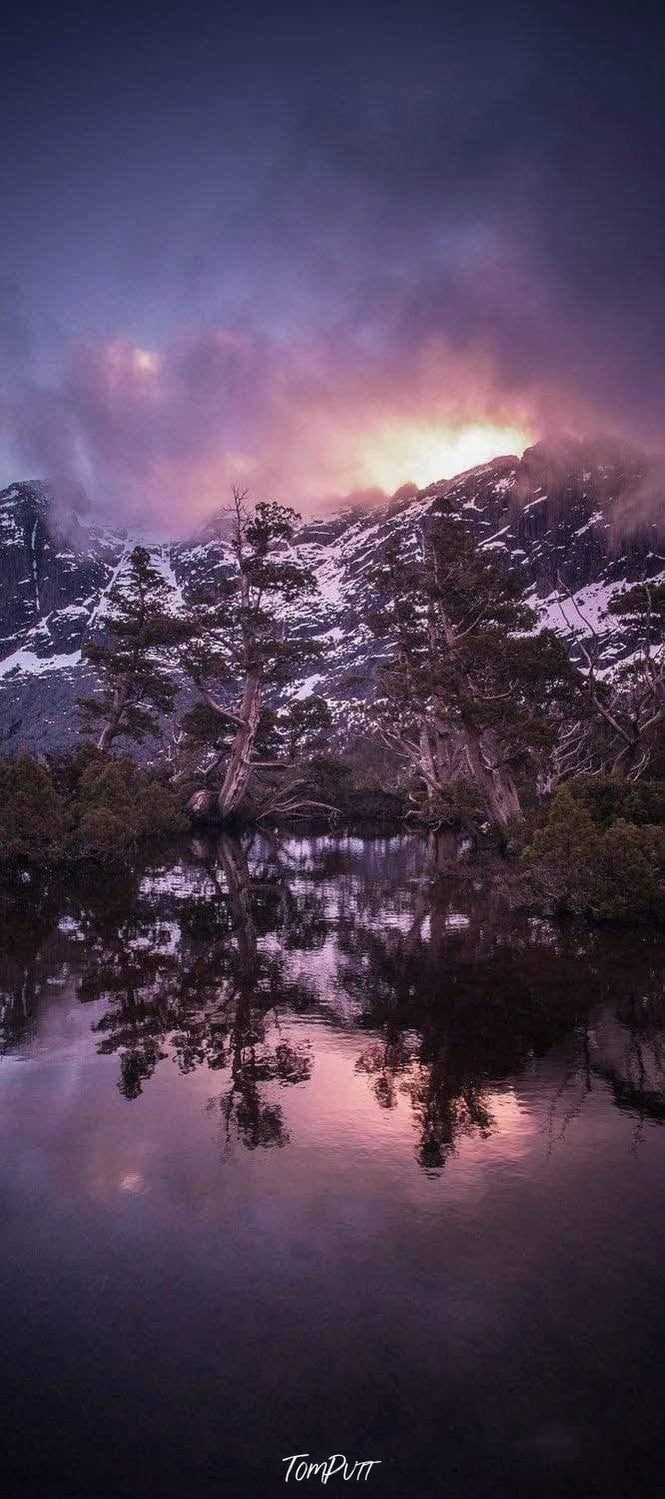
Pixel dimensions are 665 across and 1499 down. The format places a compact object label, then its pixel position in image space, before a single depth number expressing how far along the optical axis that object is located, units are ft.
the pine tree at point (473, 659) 92.99
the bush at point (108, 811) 88.94
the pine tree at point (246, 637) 131.64
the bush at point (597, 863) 54.39
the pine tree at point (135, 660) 134.21
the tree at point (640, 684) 86.12
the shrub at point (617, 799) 65.46
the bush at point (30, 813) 83.71
